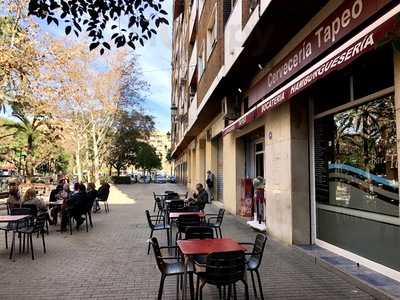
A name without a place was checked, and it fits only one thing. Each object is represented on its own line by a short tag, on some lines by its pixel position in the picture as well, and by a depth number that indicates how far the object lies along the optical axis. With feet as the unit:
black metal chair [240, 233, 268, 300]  17.11
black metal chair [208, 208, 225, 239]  28.40
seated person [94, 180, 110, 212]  56.10
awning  13.24
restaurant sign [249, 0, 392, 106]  17.83
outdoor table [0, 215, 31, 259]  27.12
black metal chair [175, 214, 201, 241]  24.59
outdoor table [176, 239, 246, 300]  16.11
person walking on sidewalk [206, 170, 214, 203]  67.77
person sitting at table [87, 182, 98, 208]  40.83
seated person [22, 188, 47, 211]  35.78
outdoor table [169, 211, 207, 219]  28.38
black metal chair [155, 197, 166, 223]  41.11
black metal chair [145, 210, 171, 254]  28.76
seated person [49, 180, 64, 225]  42.70
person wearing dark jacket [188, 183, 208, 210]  36.35
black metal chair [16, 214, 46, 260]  26.76
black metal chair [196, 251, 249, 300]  14.57
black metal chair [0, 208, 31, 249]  30.32
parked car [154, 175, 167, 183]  209.52
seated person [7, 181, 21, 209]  36.83
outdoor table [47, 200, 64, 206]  40.47
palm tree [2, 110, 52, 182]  80.80
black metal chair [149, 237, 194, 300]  16.44
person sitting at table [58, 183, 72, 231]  38.14
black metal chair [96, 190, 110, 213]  56.08
